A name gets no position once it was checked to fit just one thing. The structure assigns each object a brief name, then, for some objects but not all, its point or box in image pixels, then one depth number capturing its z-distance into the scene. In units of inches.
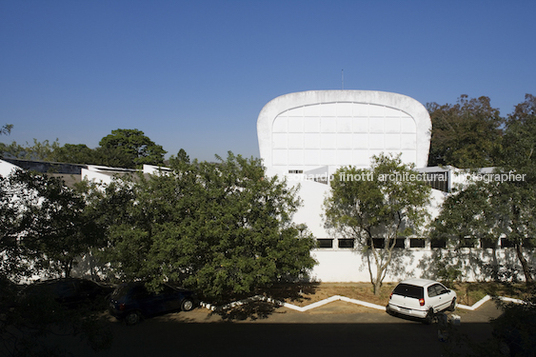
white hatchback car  438.3
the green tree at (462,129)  1382.9
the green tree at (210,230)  397.7
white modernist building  1121.4
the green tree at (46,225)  243.4
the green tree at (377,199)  509.7
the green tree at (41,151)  1863.9
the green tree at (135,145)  2260.1
